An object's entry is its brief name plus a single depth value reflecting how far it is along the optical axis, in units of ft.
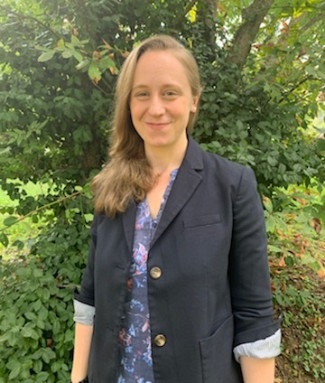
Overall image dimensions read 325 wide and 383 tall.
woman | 3.98
